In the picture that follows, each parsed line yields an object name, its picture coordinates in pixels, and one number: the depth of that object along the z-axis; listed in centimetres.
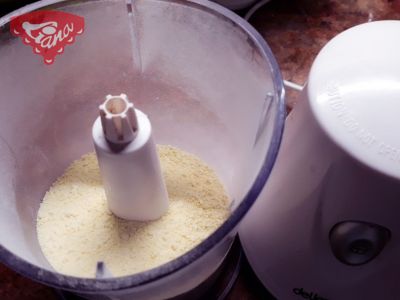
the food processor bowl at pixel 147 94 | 35
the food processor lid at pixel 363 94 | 29
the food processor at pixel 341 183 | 30
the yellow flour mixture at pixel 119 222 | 38
